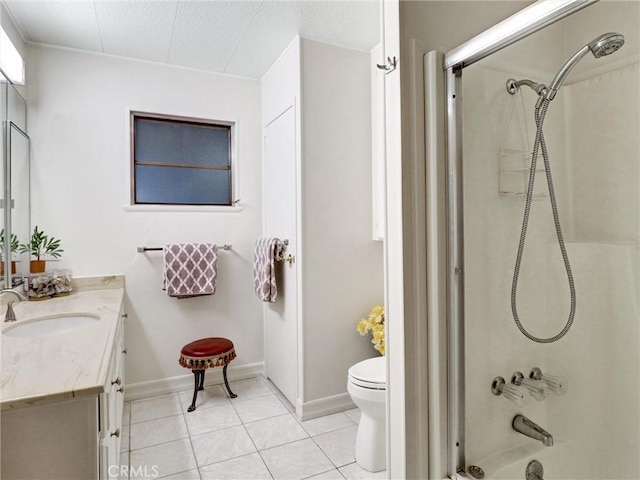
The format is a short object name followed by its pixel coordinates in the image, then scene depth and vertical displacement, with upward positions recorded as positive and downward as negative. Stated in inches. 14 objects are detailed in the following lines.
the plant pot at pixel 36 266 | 89.6 -4.3
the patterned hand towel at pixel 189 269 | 102.6 -6.4
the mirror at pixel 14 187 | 73.4 +13.0
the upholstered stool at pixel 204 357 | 98.1 -29.4
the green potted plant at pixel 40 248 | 89.7 +0.0
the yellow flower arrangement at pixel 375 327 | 93.0 -21.0
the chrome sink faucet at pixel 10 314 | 61.7 -11.0
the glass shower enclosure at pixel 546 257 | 52.7 -2.2
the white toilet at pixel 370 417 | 72.1 -34.1
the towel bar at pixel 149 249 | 103.6 -0.6
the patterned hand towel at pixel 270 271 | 101.0 -6.9
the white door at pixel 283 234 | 97.0 +3.2
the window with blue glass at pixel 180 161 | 107.3 +25.6
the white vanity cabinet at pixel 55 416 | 37.0 -17.4
